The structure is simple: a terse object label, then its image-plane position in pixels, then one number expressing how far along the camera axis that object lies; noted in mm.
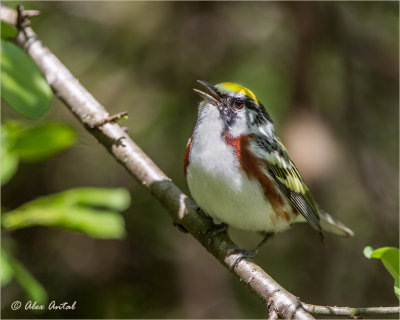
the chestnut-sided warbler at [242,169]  6578
